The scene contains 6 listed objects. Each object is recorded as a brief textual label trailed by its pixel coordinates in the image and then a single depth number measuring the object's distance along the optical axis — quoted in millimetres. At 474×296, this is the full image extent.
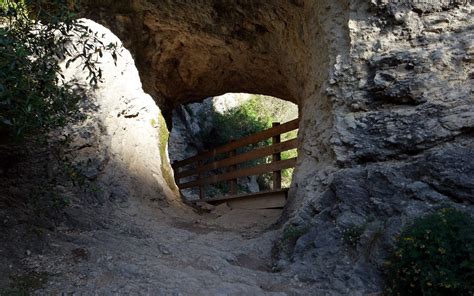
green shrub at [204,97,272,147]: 17203
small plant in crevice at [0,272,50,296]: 3590
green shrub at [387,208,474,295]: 3322
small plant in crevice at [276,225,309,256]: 5199
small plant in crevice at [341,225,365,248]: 4566
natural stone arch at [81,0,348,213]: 6422
